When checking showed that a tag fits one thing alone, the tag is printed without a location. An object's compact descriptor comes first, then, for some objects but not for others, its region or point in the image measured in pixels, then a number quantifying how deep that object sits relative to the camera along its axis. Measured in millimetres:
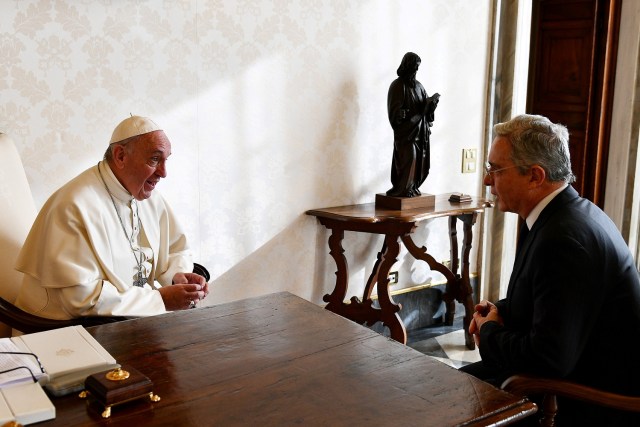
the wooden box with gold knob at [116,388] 1500
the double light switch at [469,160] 4576
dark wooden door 4512
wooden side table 3713
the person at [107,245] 2408
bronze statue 3801
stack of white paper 1437
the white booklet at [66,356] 1597
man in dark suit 1984
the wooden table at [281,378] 1514
